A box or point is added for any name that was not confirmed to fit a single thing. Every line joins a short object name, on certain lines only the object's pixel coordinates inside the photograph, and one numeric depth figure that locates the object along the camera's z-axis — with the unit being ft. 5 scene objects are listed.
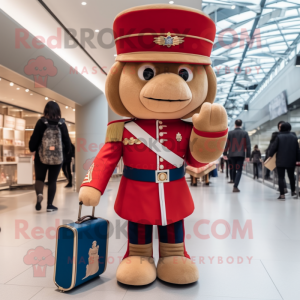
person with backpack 14.37
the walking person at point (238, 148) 22.84
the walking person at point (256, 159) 36.42
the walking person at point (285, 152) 19.89
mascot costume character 6.24
